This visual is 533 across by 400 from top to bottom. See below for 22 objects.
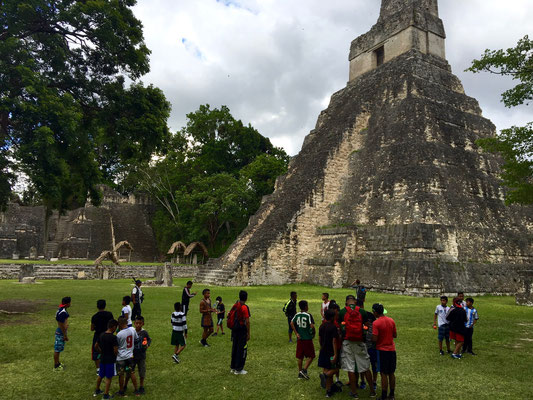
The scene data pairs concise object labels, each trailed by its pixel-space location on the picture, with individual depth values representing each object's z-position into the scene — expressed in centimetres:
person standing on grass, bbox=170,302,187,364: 656
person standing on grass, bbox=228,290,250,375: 597
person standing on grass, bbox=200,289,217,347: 761
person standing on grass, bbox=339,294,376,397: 509
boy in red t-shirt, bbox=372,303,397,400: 491
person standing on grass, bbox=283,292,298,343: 792
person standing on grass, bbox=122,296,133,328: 658
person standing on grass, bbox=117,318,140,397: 516
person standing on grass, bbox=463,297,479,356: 712
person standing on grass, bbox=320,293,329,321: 721
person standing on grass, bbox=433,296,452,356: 713
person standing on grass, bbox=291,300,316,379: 564
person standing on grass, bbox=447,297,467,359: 687
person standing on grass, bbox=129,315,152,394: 530
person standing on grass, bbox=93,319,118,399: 502
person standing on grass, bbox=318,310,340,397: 512
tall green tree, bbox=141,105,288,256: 3209
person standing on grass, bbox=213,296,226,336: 844
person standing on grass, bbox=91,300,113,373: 576
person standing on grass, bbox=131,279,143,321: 870
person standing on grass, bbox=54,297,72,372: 601
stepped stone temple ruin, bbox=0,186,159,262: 3488
